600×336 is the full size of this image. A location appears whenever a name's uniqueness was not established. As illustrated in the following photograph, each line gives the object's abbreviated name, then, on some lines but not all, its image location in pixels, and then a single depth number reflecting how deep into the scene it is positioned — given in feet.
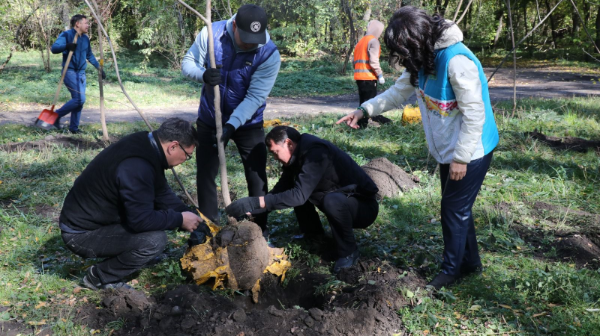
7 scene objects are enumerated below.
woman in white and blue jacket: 8.94
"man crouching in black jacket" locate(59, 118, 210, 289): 9.87
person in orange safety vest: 26.30
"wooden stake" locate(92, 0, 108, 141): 20.60
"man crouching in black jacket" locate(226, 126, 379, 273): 11.26
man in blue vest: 11.48
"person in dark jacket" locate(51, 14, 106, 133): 25.44
